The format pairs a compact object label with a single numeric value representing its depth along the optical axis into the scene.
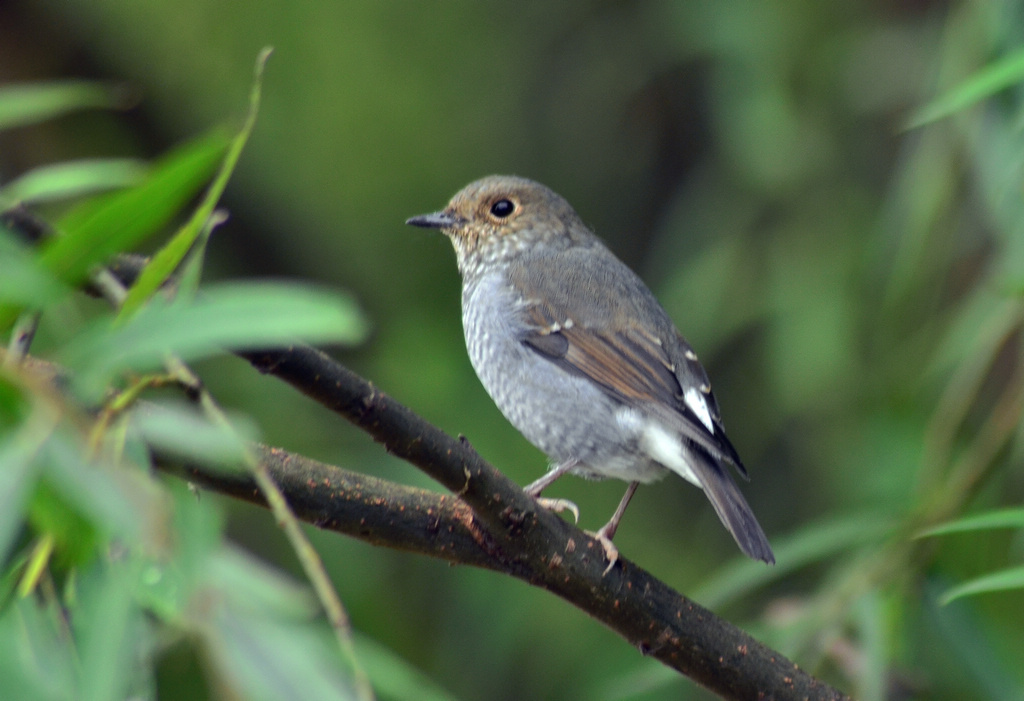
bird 4.11
